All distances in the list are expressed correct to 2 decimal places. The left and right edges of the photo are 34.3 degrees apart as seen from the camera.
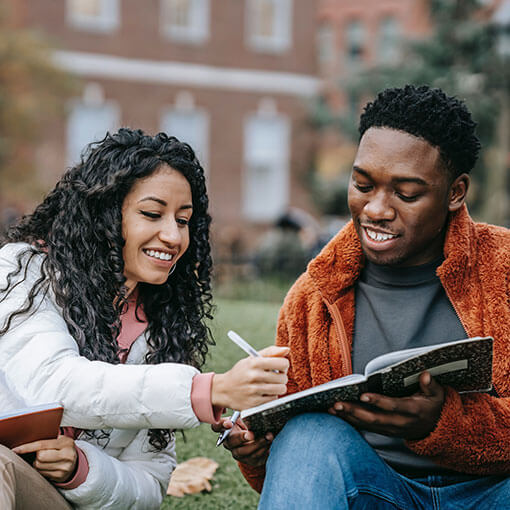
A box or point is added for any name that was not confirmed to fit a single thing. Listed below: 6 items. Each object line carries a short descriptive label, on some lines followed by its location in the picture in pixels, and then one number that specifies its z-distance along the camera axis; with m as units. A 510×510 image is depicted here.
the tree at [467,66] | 14.73
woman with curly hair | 1.92
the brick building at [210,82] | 16.52
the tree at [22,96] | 13.76
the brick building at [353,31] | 22.85
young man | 1.99
